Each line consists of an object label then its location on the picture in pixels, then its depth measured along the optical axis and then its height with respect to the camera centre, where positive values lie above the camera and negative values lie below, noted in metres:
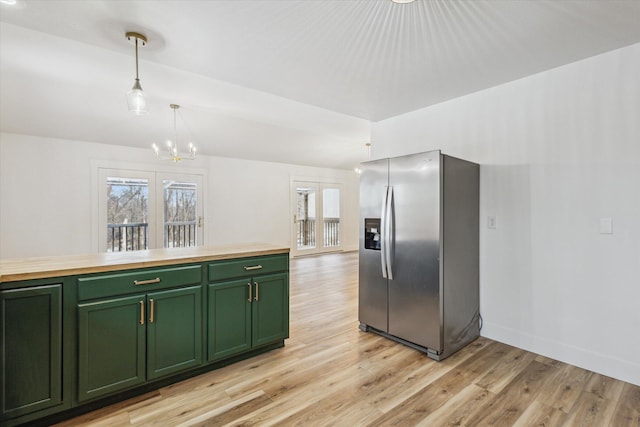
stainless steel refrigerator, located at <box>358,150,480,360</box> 2.63 -0.33
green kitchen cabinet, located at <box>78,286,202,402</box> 1.87 -0.83
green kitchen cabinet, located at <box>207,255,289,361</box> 2.38 -0.75
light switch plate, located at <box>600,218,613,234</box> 2.37 -0.09
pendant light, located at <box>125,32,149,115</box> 2.03 +0.78
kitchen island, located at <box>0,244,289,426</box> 1.69 -0.71
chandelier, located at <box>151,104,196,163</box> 4.14 +0.94
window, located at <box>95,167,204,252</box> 5.22 +0.12
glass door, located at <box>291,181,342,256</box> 7.88 -0.05
